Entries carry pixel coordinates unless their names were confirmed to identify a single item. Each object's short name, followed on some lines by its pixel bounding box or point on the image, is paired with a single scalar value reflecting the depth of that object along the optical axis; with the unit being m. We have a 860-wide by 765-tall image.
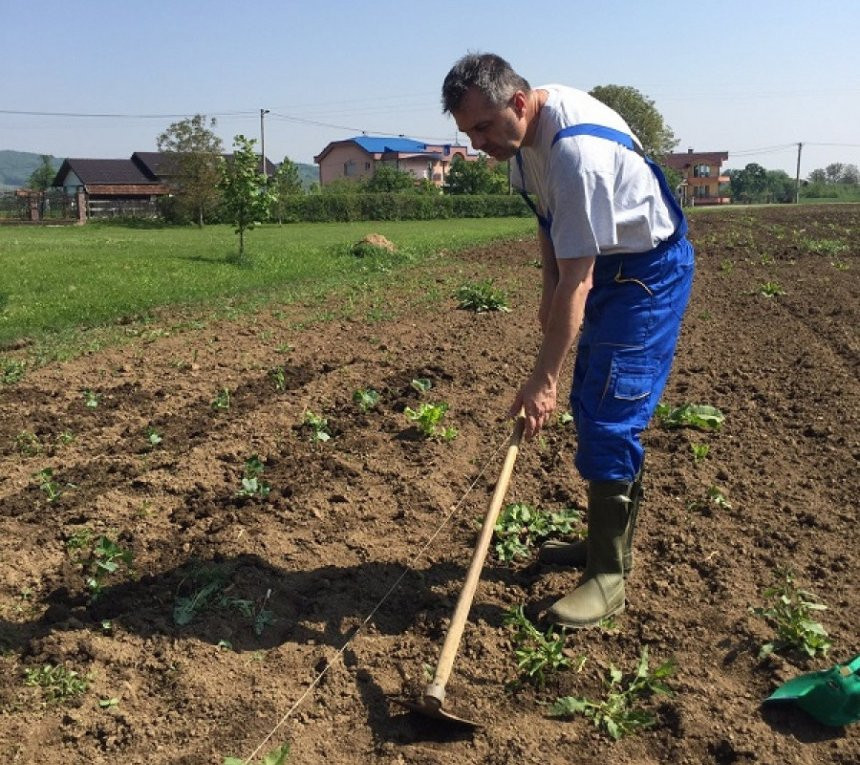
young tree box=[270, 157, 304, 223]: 49.22
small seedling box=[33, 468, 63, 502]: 4.51
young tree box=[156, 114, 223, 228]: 39.16
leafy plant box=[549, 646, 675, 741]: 2.85
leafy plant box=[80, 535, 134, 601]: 3.71
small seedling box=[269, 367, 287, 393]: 6.55
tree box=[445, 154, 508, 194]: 61.72
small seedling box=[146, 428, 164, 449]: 5.31
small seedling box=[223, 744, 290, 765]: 2.56
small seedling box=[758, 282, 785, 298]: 10.96
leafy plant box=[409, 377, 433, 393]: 6.26
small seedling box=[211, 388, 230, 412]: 5.99
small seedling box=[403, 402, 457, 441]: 5.36
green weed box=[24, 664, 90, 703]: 3.00
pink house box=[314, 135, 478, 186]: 90.12
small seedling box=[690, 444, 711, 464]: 5.03
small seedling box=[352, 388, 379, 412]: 5.94
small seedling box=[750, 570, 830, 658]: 3.20
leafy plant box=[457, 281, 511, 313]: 9.85
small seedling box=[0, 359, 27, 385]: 6.95
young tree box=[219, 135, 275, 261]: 16.62
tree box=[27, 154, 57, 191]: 75.00
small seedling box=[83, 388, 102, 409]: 6.10
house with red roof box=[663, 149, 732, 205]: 100.44
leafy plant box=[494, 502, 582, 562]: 4.07
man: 2.92
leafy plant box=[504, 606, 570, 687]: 3.11
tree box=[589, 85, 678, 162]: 66.37
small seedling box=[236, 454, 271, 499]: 4.51
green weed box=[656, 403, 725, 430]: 5.56
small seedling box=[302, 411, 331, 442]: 5.37
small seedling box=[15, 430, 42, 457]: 5.28
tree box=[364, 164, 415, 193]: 60.28
